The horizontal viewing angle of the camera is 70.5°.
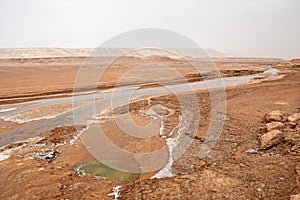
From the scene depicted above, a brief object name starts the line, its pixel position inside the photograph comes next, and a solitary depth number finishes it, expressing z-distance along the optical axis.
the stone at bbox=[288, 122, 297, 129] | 6.98
